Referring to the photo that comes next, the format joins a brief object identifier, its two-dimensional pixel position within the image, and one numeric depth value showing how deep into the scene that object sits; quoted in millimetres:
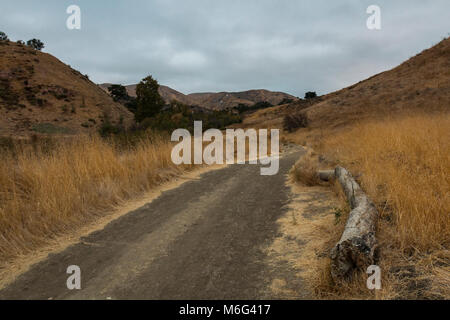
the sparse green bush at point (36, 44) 54912
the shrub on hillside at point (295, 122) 27645
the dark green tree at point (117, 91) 58775
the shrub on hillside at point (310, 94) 58412
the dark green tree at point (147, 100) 35688
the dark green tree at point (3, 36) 49712
